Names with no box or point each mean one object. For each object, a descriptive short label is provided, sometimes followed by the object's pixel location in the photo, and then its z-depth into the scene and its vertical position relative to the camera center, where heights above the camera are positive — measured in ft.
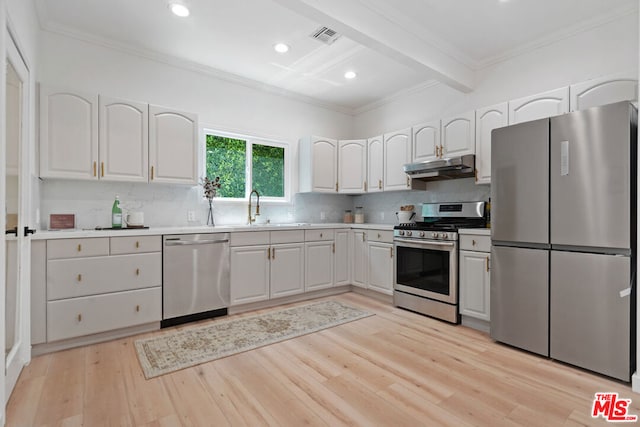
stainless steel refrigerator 7.04 -0.57
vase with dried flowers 12.48 +0.90
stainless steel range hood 11.12 +1.56
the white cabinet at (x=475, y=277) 9.96 -1.98
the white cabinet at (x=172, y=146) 10.78 +2.21
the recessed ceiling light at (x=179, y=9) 8.87 +5.53
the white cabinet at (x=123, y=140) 9.99 +2.22
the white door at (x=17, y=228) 6.38 -0.35
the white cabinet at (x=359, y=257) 14.03 -1.93
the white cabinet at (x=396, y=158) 13.44 +2.26
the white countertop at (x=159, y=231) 8.41 -0.57
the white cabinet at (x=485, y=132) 10.62 +2.67
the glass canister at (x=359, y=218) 16.45 -0.28
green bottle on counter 10.21 -0.13
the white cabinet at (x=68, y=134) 9.19 +2.22
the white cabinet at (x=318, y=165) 14.93 +2.19
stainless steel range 10.78 -1.62
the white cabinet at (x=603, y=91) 8.57 +3.24
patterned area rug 7.99 -3.55
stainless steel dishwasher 10.14 -2.08
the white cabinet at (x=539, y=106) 9.39 +3.16
